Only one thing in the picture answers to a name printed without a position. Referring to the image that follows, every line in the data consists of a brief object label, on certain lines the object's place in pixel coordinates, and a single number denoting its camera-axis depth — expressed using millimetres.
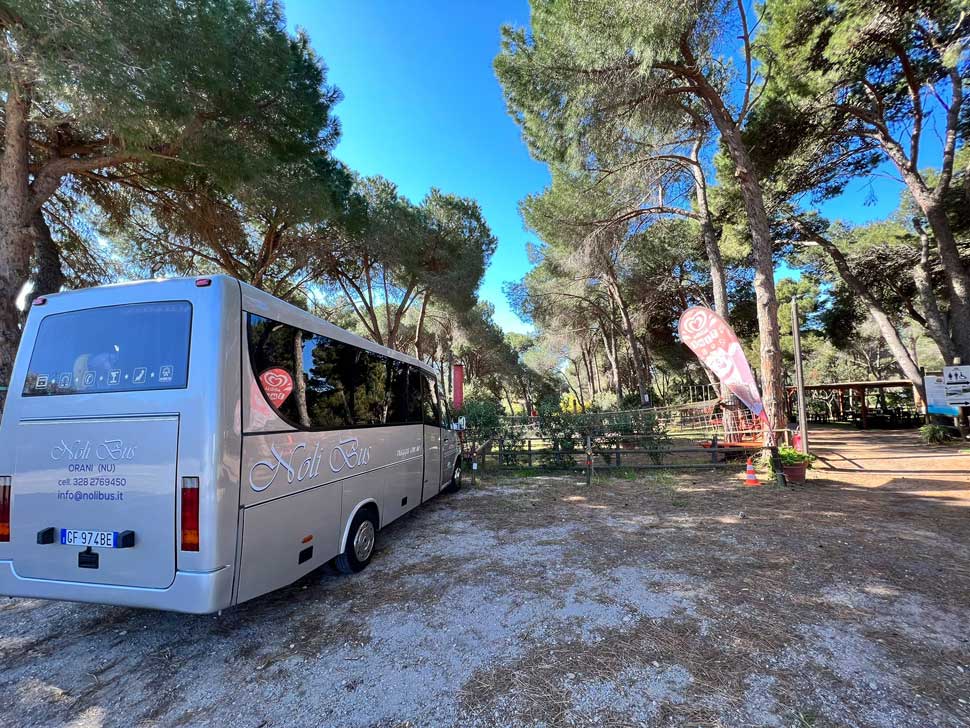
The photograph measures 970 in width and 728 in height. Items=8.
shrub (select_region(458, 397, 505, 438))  9945
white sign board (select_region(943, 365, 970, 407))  10727
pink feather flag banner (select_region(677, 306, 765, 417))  6945
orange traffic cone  6844
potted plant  6762
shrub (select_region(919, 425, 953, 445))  10828
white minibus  2348
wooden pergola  16672
